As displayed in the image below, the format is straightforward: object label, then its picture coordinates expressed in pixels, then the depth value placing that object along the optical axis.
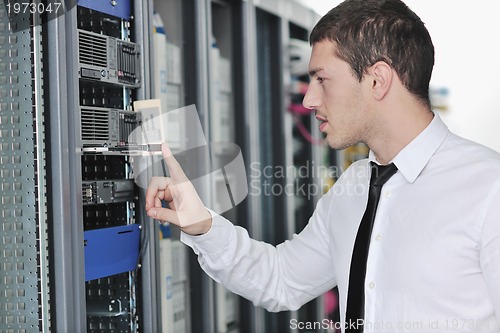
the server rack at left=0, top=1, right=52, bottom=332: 1.70
